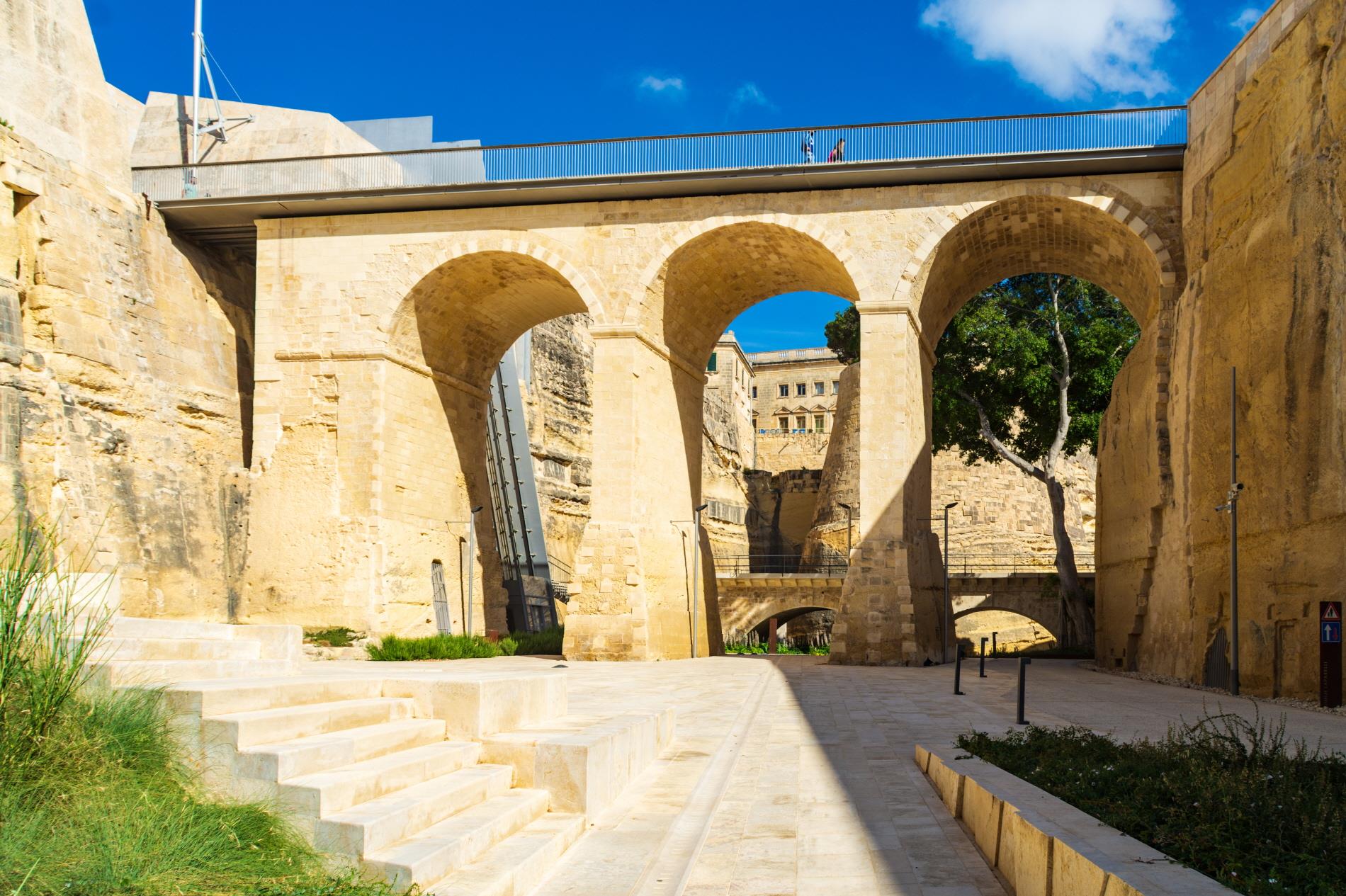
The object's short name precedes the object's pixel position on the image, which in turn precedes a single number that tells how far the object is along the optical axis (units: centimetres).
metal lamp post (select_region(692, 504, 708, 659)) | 2203
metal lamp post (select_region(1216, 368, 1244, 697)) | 1343
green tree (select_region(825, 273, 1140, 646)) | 2789
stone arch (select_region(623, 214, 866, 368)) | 2038
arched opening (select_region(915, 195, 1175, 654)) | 1997
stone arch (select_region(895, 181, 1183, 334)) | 1886
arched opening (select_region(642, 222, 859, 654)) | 2133
